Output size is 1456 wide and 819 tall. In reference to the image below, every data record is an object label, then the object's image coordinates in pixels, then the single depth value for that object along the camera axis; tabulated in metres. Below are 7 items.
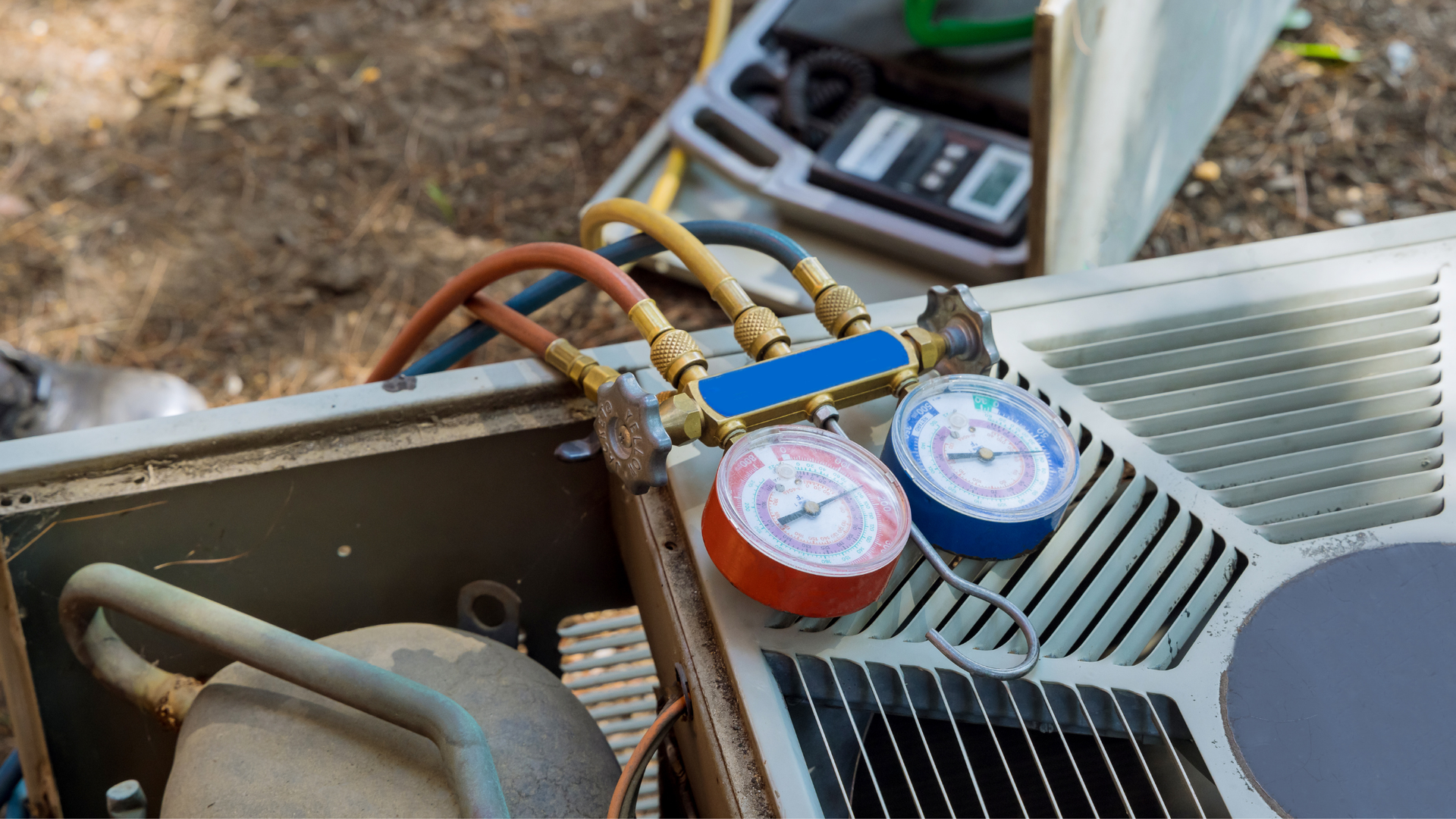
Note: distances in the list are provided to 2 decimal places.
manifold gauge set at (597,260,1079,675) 0.72
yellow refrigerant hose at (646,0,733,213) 2.00
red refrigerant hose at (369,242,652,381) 0.88
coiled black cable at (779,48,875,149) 2.06
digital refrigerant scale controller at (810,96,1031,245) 1.87
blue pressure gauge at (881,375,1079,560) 0.76
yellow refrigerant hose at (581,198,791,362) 0.84
